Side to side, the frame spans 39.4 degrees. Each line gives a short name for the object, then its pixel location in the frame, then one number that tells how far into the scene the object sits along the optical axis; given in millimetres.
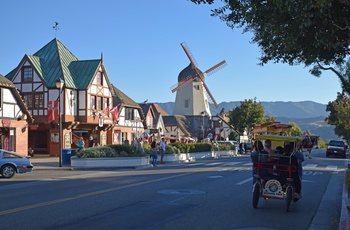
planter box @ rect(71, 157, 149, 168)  30359
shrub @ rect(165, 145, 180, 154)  38281
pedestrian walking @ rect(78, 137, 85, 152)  35819
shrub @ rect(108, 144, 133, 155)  32172
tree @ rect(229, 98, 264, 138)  78875
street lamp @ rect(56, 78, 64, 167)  29828
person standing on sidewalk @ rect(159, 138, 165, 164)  35088
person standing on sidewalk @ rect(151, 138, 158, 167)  32059
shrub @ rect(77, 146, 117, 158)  30672
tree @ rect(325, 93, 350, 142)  42481
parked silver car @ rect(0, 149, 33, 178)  22594
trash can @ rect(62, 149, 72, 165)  32250
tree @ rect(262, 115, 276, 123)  91300
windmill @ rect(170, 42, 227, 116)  88312
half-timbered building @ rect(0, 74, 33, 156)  38125
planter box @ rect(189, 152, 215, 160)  43616
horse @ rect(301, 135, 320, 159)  35875
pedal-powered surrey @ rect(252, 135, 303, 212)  12266
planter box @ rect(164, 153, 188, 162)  37906
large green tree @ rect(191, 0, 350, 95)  9349
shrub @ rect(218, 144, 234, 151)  54228
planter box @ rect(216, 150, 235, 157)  52088
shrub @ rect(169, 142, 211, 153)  41388
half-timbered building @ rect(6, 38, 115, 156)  45062
